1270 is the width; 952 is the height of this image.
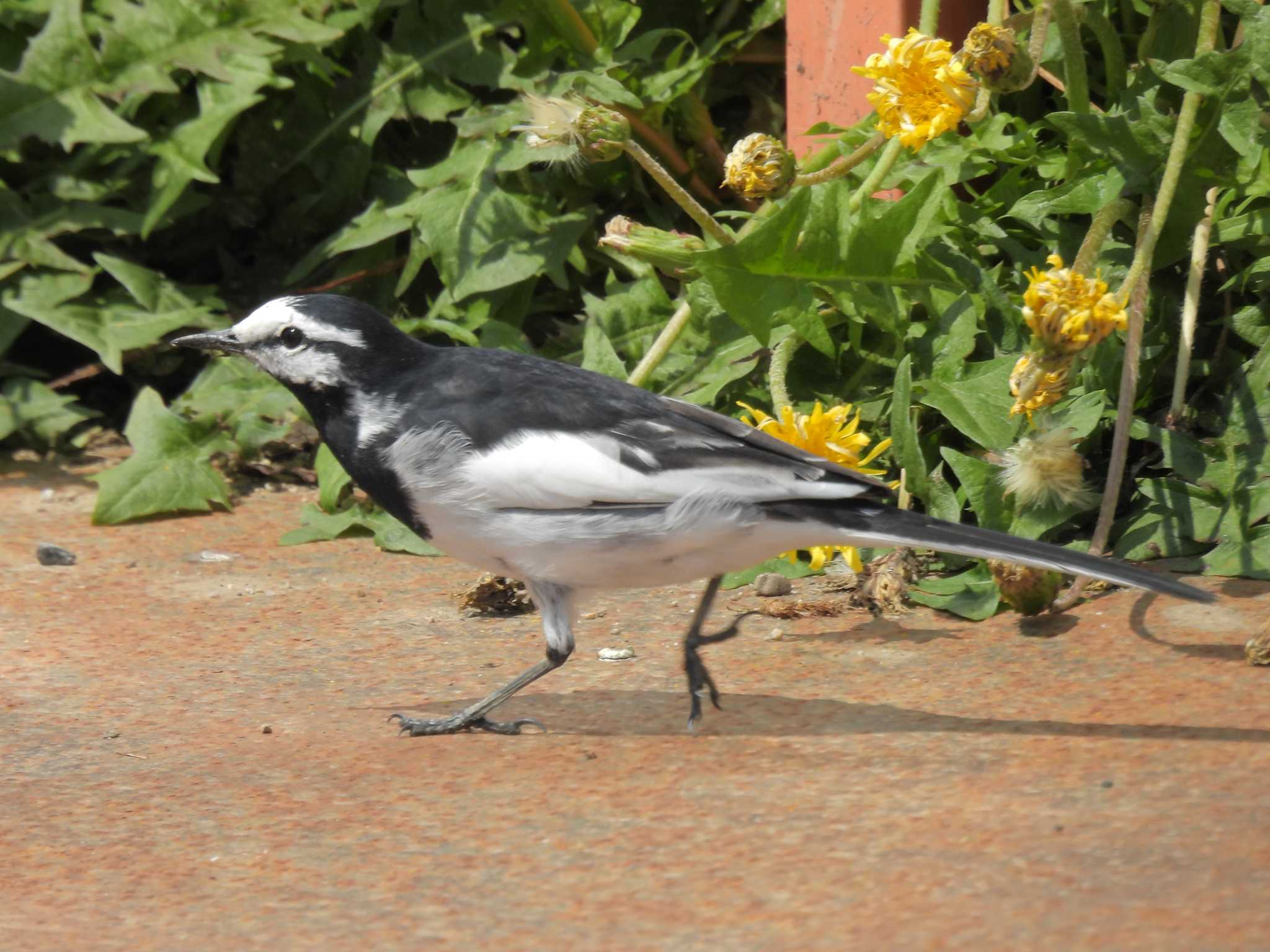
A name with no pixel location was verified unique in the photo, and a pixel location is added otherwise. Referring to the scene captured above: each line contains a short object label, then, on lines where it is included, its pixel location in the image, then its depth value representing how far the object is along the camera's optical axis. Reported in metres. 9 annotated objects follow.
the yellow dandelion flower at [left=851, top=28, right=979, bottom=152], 8.40
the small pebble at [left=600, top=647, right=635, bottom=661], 8.48
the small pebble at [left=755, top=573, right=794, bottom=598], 9.09
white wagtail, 7.04
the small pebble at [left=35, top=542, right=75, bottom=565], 10.30
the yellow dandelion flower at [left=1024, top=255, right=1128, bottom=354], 7.34
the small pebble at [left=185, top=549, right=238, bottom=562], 10.41
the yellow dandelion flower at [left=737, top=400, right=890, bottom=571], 8.40
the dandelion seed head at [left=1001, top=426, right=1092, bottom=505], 7.78
